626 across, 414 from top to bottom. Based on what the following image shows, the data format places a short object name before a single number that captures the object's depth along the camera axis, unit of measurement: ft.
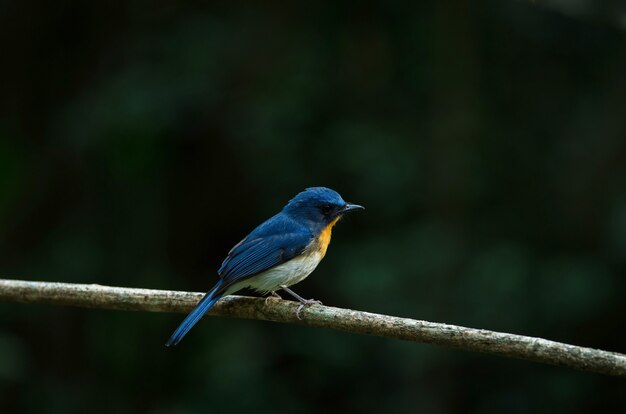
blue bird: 25.67
